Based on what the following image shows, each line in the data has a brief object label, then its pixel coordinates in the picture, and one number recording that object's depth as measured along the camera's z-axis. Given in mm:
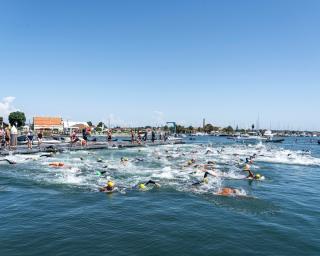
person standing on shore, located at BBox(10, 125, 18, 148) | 39594
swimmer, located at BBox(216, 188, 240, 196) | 19178
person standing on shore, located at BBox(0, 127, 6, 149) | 39816
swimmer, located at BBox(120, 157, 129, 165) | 32053
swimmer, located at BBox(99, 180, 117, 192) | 19578
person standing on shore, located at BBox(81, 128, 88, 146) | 47800
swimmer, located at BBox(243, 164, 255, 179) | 25577
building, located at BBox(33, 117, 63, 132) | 137000
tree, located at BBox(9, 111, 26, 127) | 135875
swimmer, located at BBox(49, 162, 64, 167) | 28350
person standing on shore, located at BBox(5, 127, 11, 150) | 37369
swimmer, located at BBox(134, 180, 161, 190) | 20466
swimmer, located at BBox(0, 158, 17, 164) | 29156
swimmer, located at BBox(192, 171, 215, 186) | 22031
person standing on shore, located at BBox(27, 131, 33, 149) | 39050
